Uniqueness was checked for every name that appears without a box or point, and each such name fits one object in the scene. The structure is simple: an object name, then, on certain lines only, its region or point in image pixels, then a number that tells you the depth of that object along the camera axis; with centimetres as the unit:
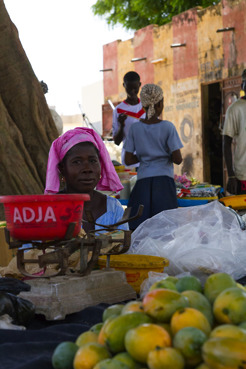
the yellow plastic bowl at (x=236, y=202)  377
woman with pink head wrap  278
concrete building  1116
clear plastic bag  219
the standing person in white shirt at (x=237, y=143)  482
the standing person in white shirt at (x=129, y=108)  589
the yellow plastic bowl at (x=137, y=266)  207
